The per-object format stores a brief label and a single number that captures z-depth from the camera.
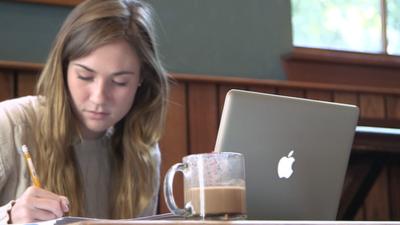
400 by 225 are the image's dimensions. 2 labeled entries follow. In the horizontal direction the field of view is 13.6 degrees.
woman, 3.16
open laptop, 2.81
